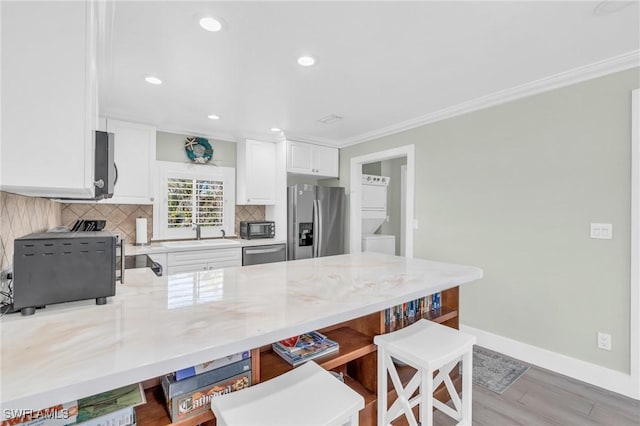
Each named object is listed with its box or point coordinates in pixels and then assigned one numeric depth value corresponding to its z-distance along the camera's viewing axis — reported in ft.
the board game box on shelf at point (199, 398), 3.11
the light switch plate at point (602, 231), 7.14
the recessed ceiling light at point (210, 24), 5.57
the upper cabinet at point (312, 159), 13.85
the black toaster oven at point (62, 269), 3.32
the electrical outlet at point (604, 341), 7.13
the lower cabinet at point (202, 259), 10.93
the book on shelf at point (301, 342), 4.42
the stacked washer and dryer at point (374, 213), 15.46
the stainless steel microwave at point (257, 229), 13.37
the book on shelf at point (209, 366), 3.21
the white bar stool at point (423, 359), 4.32
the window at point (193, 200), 12.48
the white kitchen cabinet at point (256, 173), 13.57
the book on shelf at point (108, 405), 2.70
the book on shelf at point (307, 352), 4.22
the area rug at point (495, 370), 7.29
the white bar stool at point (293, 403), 2.97
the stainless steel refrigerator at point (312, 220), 13.52
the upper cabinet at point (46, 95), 2.86
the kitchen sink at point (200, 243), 11.41
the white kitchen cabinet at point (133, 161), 10.77
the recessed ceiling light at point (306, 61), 6.93
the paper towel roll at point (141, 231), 11.51
